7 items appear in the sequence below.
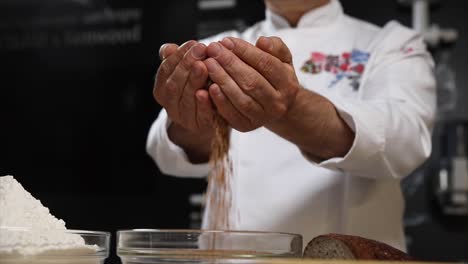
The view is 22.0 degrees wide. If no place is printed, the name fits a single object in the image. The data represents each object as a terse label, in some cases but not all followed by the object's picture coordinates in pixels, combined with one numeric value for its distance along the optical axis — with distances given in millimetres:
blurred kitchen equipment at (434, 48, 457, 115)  2489
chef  1338
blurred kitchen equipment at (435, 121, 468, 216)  2377
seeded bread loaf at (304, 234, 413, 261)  1127
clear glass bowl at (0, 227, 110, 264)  1047
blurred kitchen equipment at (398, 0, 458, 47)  2441
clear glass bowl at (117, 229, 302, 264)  1064
